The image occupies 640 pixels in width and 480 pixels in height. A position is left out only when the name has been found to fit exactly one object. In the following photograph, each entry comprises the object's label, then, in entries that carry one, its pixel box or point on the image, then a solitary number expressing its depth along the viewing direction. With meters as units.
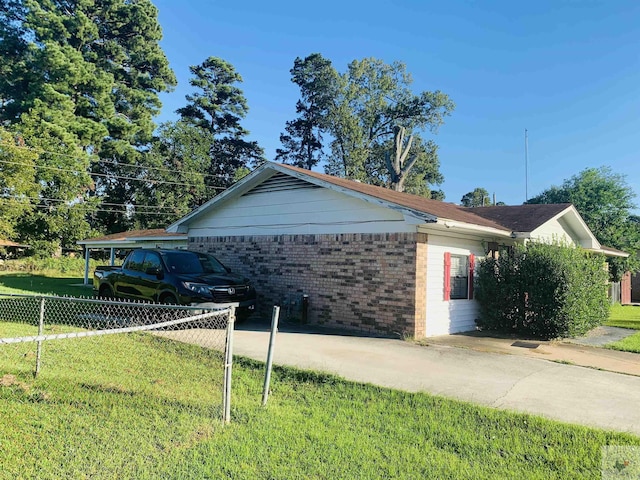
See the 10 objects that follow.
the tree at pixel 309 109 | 40.47
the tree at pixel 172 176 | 36.69
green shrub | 10.05
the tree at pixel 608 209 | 24.16
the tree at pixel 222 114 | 43.09
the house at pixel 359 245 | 9.74
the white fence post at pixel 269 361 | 4.88
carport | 18.17
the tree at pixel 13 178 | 25.42
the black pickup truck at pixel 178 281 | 9.81
